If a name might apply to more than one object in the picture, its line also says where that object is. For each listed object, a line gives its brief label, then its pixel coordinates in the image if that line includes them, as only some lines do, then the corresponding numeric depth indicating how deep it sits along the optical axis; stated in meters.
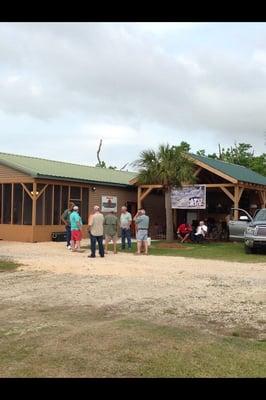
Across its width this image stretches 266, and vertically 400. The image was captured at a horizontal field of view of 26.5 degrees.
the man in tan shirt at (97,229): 17.12
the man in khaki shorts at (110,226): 18.84
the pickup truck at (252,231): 18.81
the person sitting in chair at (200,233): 24.73
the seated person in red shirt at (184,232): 25.53
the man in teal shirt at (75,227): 18.82
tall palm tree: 23.02
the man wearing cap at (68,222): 20.17
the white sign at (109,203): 28.94
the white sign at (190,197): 27.66
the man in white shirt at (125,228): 21.12
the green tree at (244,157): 47.75
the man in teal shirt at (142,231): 18.91
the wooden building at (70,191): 24.72
